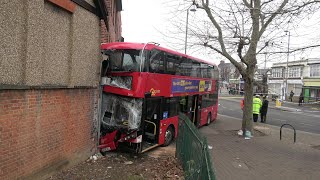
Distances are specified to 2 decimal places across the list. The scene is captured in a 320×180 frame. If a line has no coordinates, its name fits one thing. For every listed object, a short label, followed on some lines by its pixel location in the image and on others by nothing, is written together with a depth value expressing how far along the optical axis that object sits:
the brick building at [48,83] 3.69
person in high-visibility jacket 12.83
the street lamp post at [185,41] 10.22
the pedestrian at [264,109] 13.85
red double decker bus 6.33
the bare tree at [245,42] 8.81
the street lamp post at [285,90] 35.58
